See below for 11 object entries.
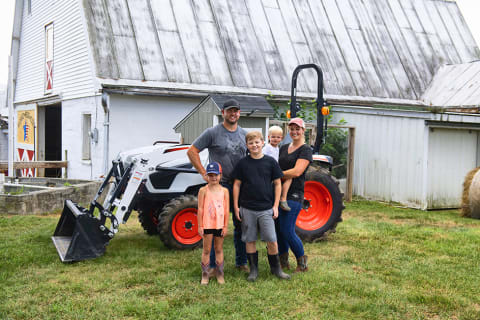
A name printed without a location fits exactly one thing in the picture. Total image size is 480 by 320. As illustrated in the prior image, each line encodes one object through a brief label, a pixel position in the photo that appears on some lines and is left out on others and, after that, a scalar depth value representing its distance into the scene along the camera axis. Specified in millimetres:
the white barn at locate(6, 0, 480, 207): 13164
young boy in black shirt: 5289
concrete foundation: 9523
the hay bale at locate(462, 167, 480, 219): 10320
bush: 13242
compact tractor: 6273
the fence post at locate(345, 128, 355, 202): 12453
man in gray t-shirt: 5613
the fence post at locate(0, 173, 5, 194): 11312
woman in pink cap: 5609
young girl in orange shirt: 5258
